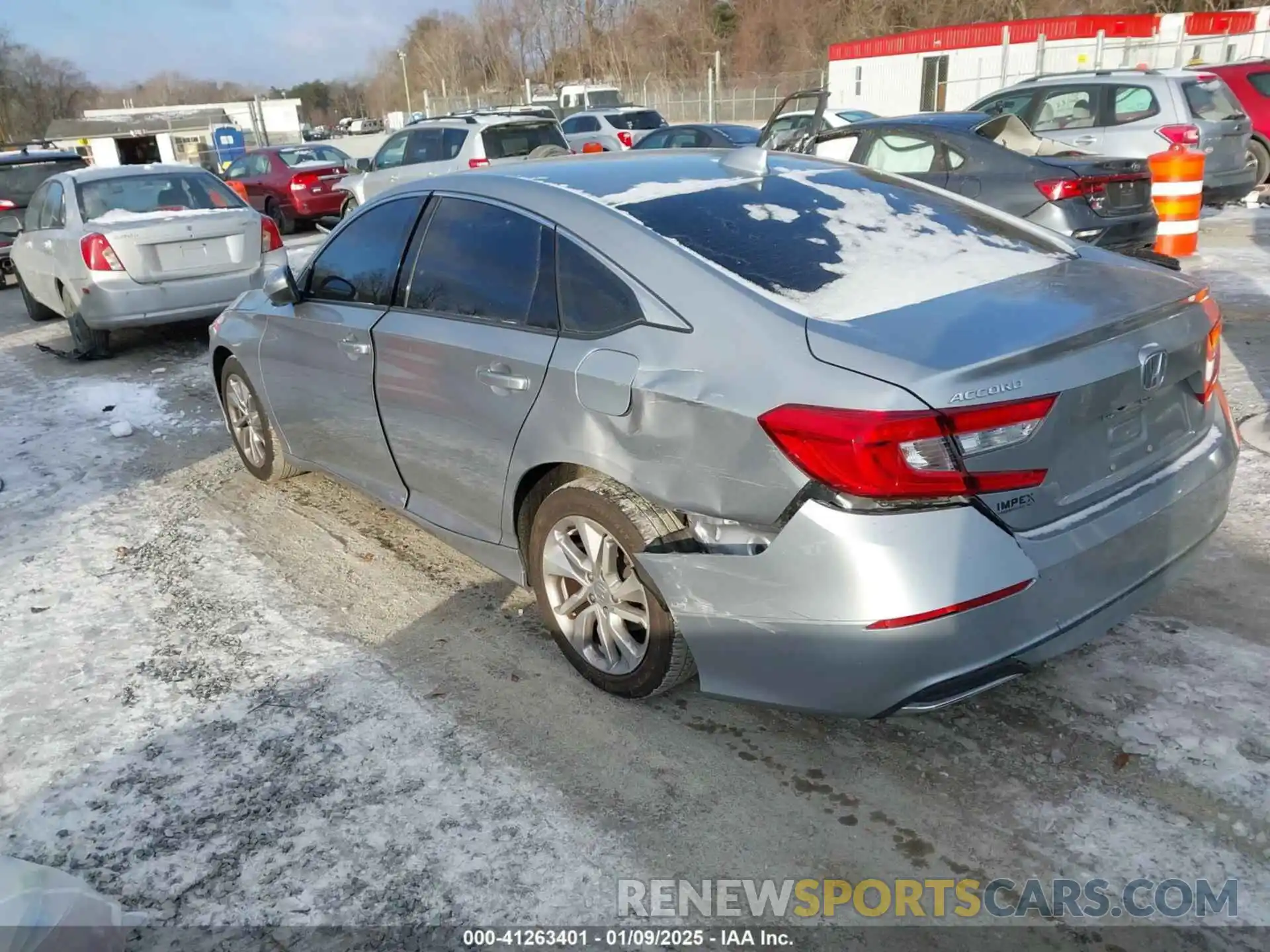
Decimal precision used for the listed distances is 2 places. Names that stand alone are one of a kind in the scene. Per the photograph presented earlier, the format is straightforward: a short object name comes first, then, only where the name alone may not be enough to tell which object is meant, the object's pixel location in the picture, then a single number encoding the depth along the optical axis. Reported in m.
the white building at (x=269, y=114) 57.41
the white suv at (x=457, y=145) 13.73
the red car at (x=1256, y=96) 13.98
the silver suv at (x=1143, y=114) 11.24
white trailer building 26.23
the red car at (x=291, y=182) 17.17
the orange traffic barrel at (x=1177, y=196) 8.73
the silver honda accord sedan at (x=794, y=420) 2.39
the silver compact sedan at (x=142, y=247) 8.30
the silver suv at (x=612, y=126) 20.86
